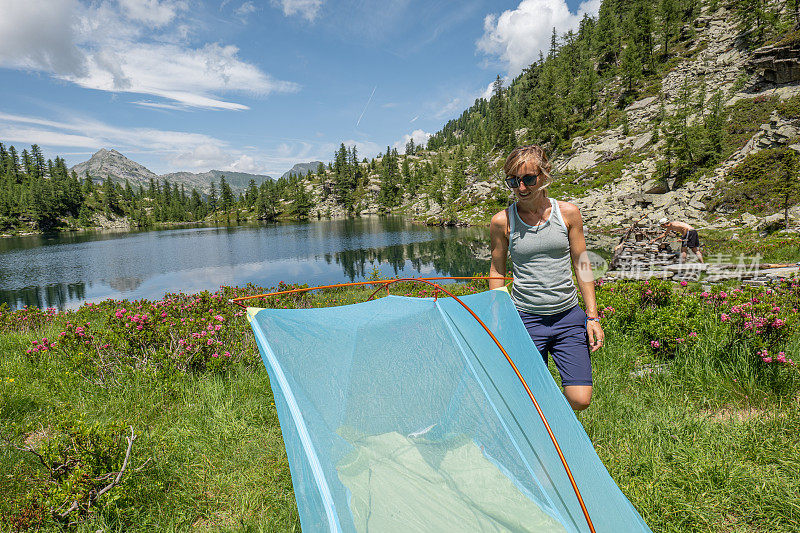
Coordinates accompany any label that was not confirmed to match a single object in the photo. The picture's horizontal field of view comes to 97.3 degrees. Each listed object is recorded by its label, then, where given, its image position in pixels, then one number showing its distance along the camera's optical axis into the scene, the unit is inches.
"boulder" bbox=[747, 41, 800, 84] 1198.7
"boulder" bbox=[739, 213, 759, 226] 817.5
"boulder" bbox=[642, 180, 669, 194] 1296.8
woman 104.3
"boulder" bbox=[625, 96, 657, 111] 1973.5
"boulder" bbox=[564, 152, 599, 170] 1902.4
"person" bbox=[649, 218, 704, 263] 513.3
